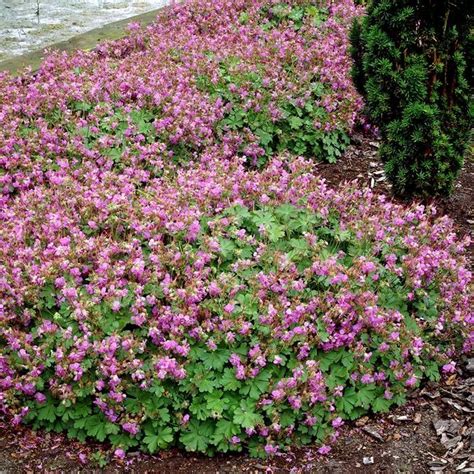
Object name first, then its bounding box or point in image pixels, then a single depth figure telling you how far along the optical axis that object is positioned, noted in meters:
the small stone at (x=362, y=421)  3.73
